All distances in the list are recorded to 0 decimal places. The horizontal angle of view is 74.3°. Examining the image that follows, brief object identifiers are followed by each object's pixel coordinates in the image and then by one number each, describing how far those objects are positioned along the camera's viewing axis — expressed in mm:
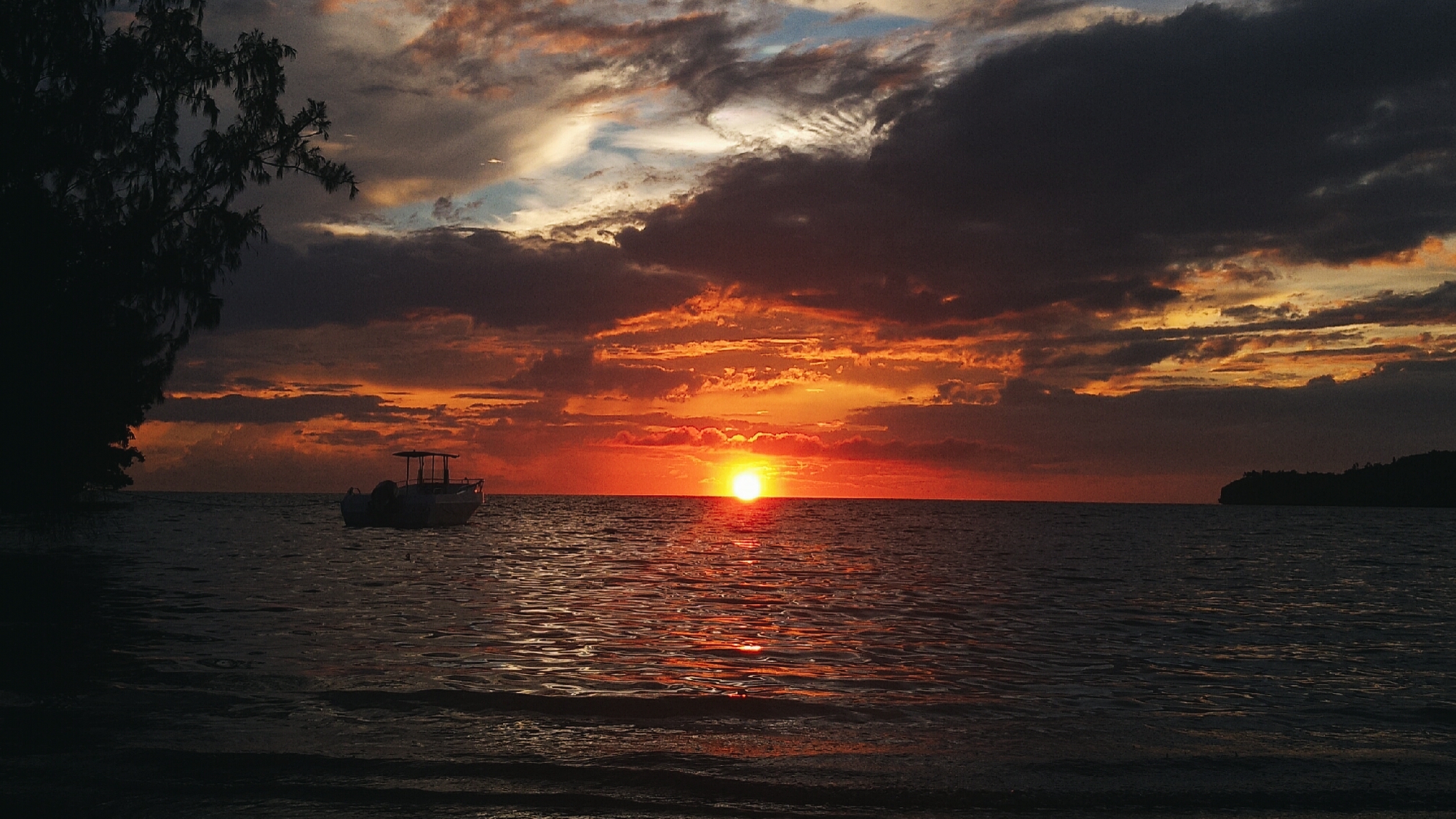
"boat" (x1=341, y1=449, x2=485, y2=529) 70750
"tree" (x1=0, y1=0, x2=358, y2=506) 25750
